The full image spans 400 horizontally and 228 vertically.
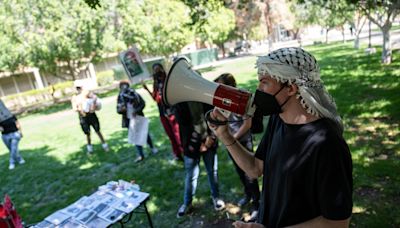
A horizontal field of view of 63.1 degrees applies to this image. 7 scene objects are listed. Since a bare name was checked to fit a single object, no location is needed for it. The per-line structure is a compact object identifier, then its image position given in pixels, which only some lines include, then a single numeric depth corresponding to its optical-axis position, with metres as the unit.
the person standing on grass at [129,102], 6.34
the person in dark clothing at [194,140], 3.95
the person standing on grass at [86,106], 7.05
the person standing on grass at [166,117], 5.40
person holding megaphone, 1.42
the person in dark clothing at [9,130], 7.23
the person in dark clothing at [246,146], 3.42
